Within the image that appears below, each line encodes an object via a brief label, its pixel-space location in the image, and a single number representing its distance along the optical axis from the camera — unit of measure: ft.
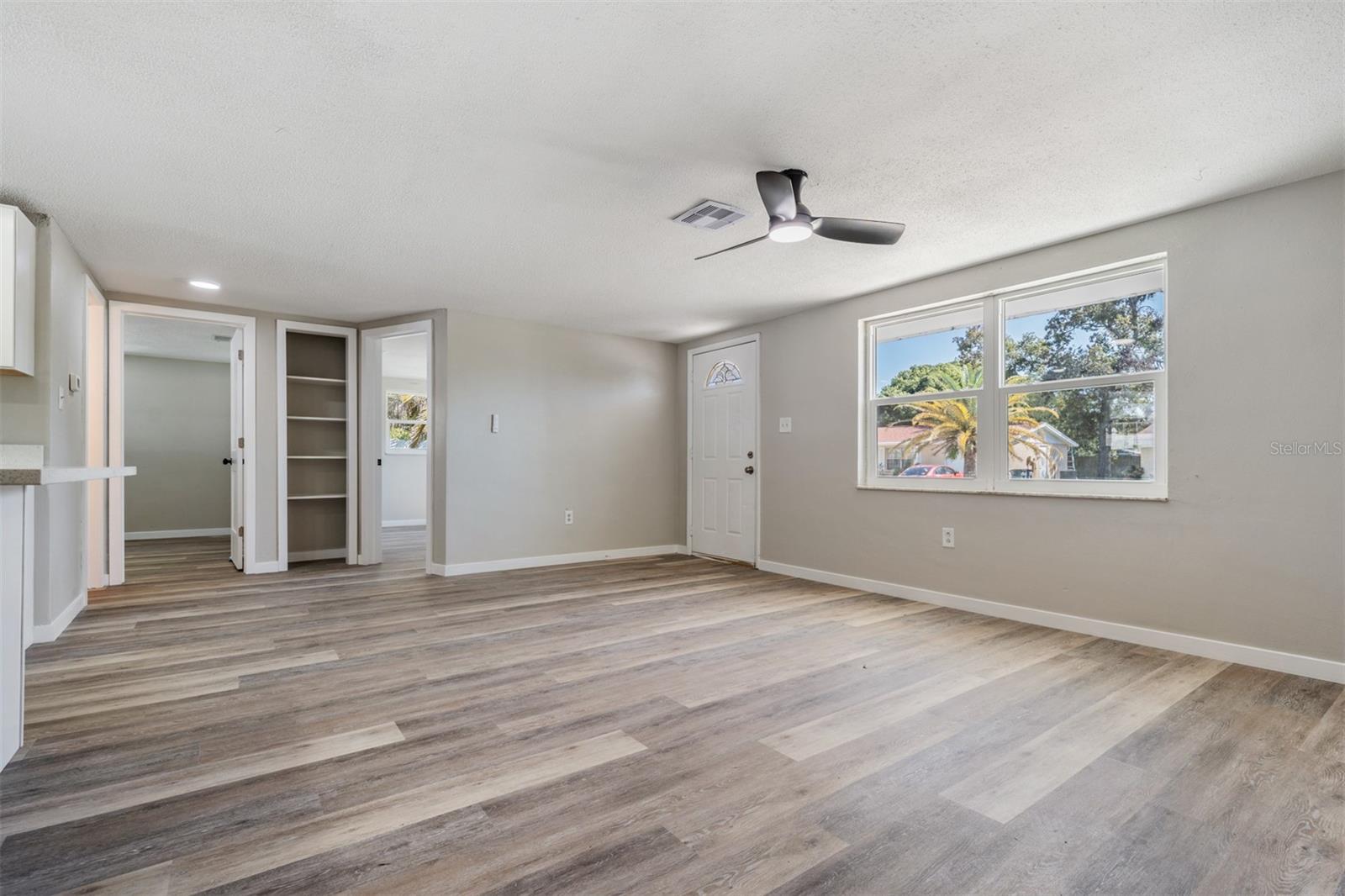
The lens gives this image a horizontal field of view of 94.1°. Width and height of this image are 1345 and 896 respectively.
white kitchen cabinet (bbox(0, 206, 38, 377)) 9.57
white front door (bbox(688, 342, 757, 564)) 19.33
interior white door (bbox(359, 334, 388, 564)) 19.16
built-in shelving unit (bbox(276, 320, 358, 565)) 19.17
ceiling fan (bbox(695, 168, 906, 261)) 8.63
